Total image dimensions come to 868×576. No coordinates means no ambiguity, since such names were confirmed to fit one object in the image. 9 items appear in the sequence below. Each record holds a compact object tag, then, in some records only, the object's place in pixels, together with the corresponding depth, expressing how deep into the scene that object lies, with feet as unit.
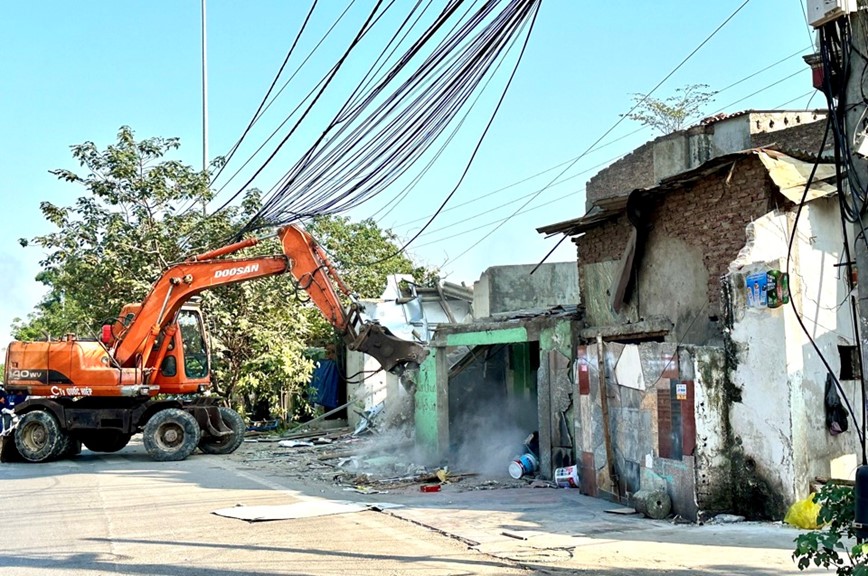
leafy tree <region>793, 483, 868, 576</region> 18.93
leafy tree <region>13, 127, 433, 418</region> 83.05
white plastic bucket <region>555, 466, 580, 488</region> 44.83
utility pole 19.48
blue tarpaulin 94.99
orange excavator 60.49
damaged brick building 34.06
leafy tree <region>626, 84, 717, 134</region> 110.22
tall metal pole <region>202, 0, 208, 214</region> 100.15
